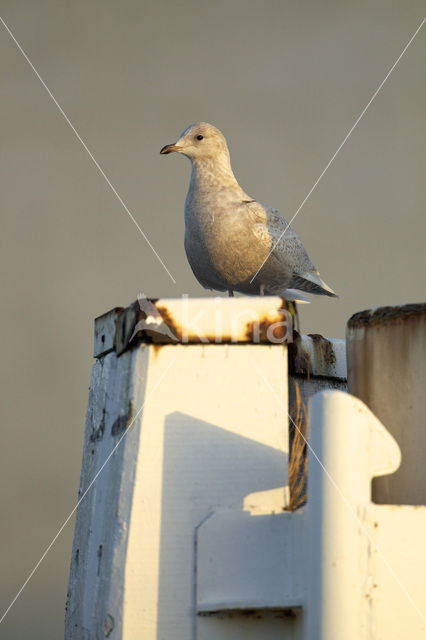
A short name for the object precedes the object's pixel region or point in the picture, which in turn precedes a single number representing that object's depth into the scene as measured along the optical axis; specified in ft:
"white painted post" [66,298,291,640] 31.65
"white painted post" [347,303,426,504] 33.19
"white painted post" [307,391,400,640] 27.96
